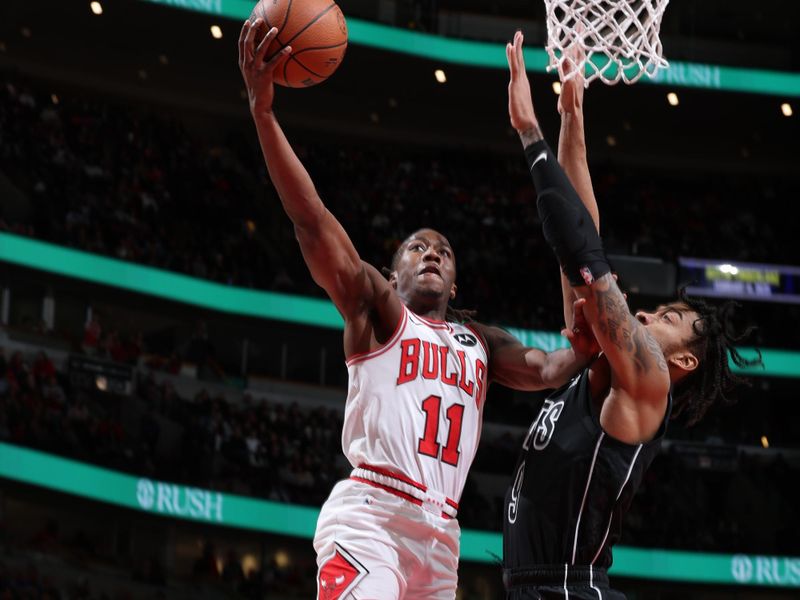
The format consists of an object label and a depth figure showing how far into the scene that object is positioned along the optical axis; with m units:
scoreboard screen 20.12
